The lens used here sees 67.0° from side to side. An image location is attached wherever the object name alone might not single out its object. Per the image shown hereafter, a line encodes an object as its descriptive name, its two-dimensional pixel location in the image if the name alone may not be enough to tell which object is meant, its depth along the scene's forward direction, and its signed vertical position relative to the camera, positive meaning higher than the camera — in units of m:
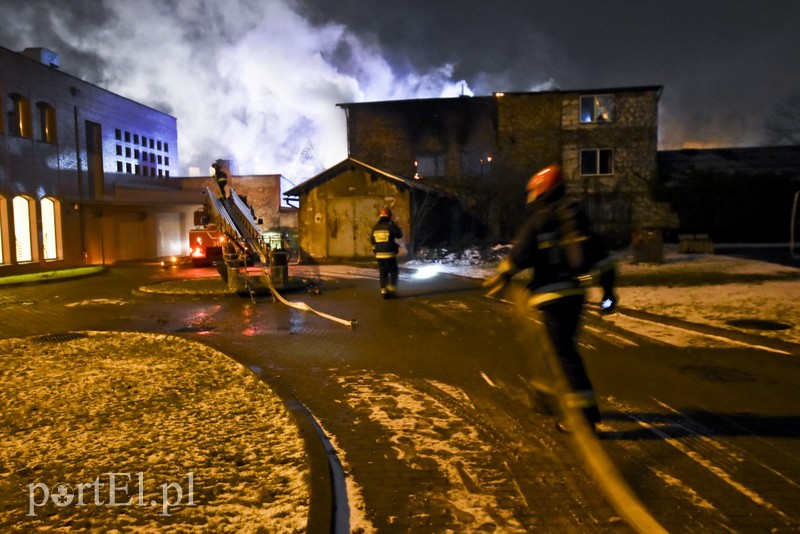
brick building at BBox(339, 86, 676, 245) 30.53 +3.99
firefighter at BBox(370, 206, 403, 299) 12.56 -0.15
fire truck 24.84 -0.37
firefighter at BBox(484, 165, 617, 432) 4.62 -0.28
